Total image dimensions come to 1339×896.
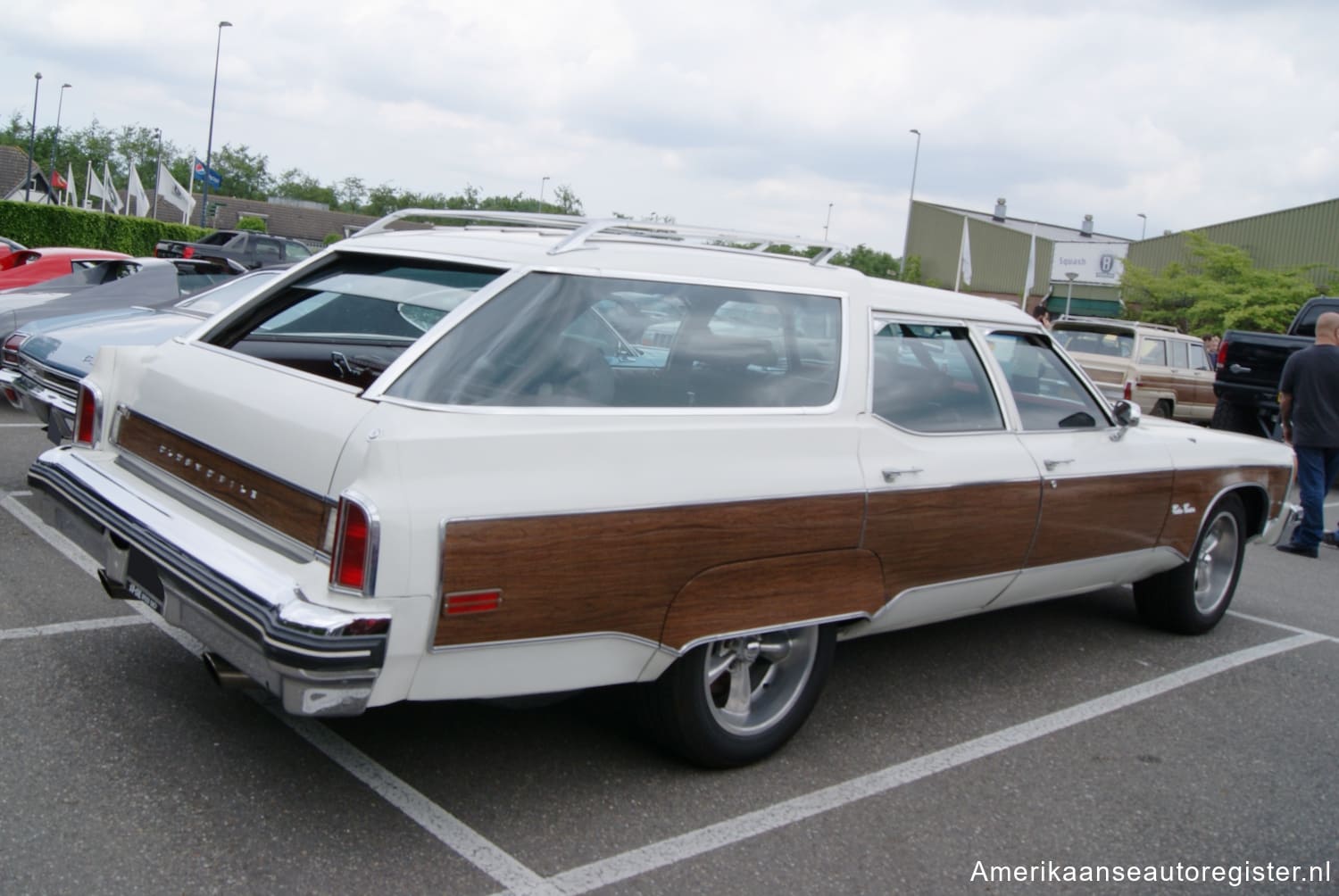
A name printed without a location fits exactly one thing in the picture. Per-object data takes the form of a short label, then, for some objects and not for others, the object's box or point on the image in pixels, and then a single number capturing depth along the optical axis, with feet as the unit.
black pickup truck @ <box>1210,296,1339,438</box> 43.78
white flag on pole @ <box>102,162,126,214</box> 156.31
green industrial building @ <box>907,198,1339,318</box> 106.93
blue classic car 21.52
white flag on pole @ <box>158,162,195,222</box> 105.29
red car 43.27
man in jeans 27.02
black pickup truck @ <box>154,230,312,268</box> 84.02
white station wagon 9.43
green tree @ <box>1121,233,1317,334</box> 99.04
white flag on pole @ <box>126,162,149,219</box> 130.62
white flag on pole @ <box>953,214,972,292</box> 89.66
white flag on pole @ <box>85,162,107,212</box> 145.13
